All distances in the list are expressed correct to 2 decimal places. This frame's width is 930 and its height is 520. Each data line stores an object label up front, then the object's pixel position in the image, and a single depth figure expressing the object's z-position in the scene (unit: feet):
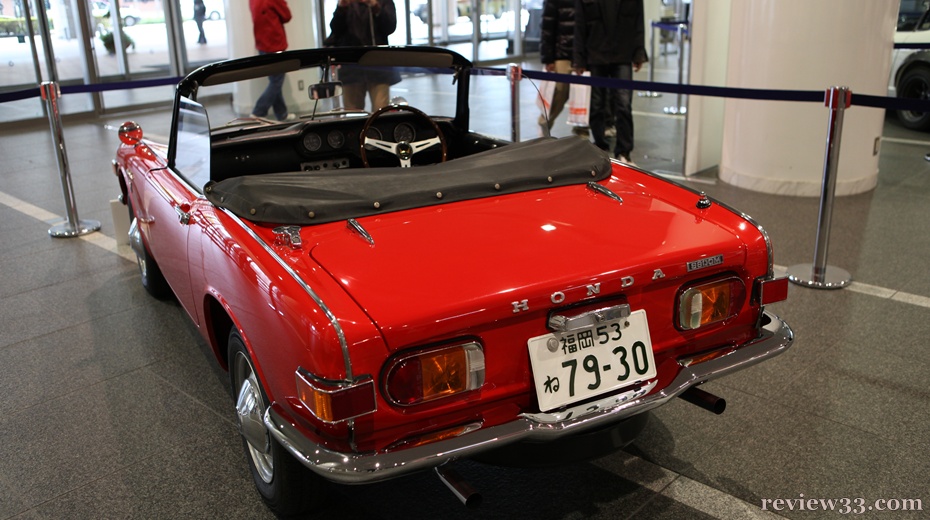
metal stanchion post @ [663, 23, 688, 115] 32.22
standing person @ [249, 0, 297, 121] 28.84
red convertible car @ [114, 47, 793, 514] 6.57
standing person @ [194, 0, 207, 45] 40.01
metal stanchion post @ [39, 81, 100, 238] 17.38
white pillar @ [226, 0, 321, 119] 32.24
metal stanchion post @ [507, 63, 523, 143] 17.09
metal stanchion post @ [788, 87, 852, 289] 13.35
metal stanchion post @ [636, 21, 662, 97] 36.14
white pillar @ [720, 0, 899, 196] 18.30
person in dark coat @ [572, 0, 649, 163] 22.59
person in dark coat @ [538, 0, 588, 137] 24.86
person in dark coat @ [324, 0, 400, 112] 24.49
